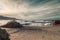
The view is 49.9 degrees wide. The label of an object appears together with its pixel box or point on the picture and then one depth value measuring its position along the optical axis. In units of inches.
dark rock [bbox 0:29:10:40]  86.6
